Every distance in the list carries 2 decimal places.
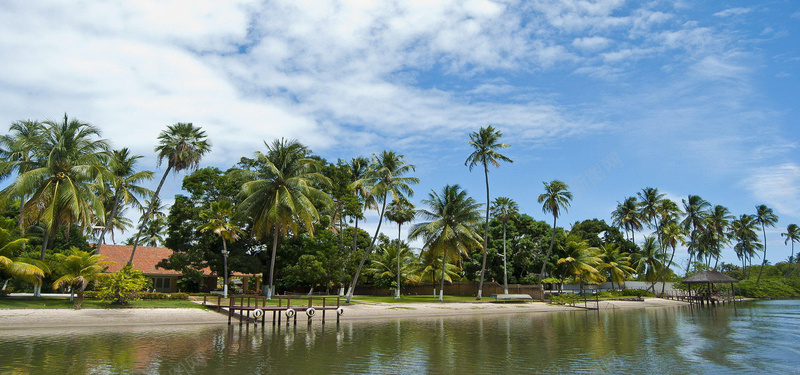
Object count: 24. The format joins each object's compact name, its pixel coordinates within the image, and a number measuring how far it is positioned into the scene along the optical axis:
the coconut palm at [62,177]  27.03
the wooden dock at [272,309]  25.14
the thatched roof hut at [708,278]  48.82
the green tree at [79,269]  24.83
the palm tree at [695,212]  59.70
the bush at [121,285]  25.98
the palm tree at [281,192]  32.38
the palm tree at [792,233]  81.62
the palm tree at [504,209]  52.59
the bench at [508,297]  43.56
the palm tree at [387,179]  37.00
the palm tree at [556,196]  51.38
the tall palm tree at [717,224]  65.06
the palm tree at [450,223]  42.56
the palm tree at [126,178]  34.53
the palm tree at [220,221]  32.72
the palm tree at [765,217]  75.00
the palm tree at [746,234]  73.19
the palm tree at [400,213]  45.16
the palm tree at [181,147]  33.41
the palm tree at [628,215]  64.44
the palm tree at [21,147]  27.20
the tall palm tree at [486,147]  43.97
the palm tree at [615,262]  57.75
